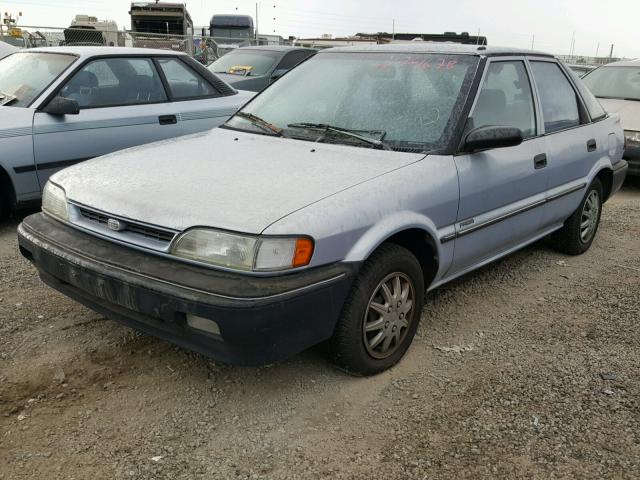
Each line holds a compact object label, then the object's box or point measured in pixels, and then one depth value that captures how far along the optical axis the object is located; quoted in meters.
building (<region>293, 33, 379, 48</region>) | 16.81
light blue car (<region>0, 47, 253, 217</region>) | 4.92
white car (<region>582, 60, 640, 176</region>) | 7.27
